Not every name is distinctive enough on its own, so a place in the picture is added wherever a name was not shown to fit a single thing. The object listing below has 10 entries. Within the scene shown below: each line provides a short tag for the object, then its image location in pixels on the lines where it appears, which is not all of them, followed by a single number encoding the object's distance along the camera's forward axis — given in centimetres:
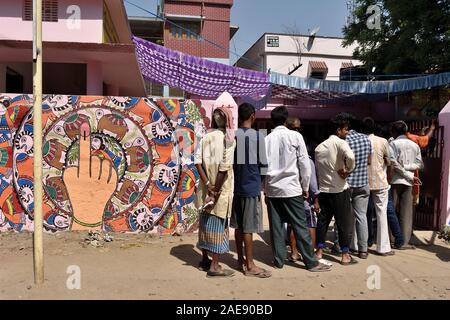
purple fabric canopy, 818
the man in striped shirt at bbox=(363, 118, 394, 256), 525
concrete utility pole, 375
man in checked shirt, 500
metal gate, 633
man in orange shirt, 594
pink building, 688
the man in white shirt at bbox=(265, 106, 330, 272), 454
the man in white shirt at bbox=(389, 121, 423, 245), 568
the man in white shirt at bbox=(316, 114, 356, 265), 478
